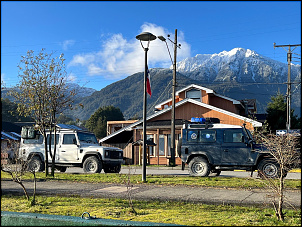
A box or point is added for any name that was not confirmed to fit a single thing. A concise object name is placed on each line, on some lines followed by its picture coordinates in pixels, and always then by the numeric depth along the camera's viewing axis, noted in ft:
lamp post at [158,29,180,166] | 88.89
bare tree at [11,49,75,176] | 50.98
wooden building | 102.37
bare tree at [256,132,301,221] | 20.98
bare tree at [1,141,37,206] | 29.15
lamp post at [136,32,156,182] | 45.11
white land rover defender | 59.88
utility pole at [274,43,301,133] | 114.50
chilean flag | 51.99
